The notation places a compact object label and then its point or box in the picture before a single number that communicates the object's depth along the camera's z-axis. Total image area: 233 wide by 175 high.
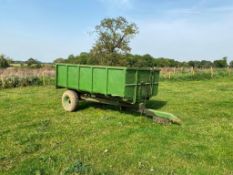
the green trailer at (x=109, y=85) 5.91
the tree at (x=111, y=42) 29.88
